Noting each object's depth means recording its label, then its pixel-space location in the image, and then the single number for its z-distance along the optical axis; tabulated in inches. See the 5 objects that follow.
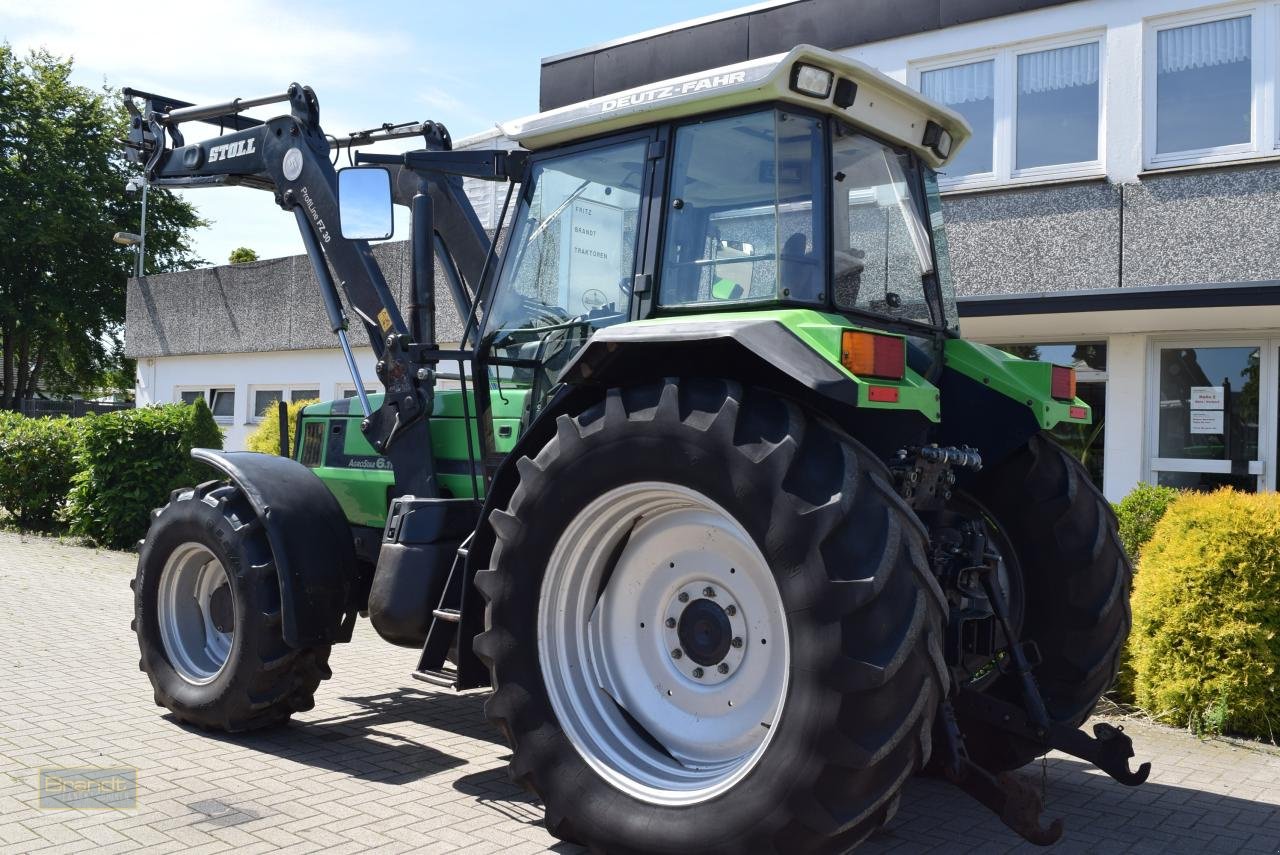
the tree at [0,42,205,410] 1380.4
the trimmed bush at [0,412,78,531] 561.9
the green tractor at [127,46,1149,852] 131.7
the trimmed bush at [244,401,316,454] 561.6
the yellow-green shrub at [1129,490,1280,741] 233.6
